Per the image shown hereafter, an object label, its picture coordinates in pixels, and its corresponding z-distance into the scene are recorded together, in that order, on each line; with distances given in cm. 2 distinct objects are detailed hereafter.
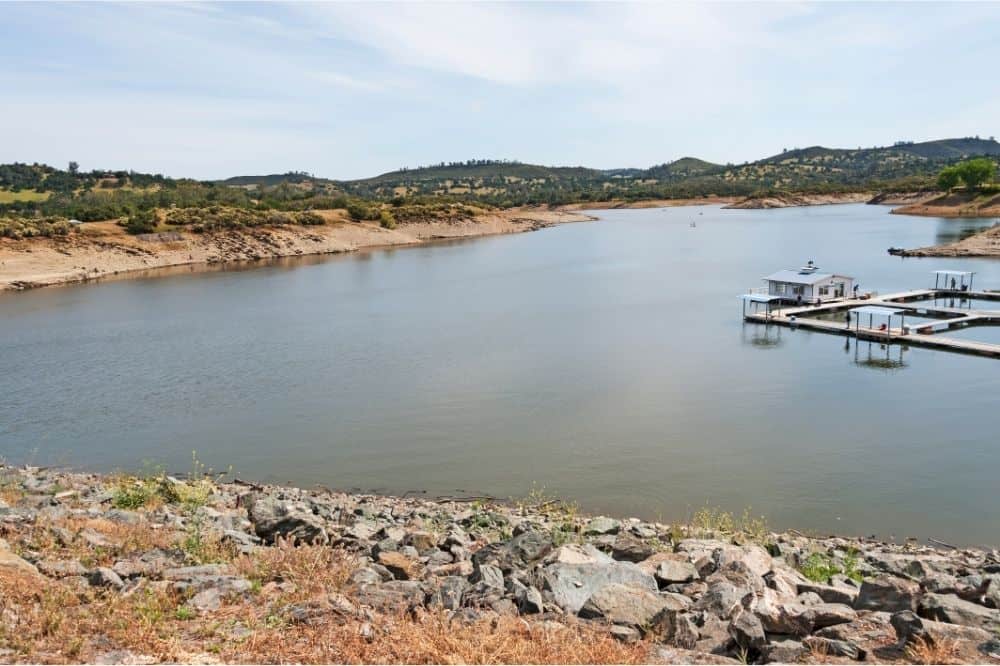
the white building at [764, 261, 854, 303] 4428
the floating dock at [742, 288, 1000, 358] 3372
